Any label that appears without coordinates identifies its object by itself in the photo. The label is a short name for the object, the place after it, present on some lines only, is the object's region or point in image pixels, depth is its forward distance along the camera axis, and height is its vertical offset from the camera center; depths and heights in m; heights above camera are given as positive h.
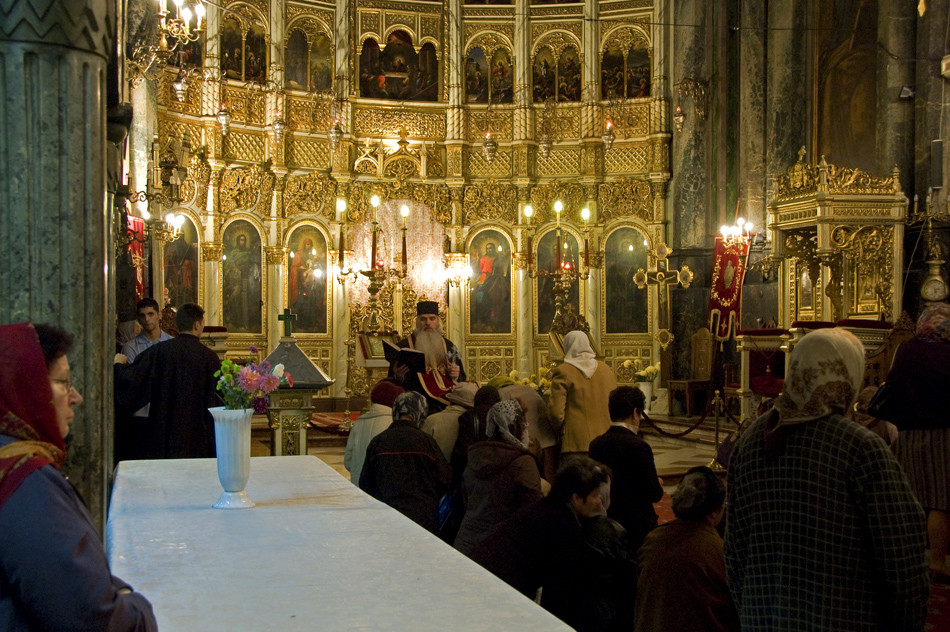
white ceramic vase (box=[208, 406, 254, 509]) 3.20 -0.47
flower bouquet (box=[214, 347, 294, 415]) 3.26 -0.25
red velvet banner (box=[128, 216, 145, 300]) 10.88 +0.75
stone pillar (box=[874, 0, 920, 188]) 12.79 +2.83
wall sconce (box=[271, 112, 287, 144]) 17.58 +3.29
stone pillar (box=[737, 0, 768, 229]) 16.64 +3.26
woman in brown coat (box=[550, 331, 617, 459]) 6.27 -0.58
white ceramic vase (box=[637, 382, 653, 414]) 17.01 -1.42
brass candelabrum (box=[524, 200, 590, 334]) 11.86 +0.23
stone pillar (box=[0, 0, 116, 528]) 3.32 +0.43
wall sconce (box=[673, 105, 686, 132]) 17.42 +3.37
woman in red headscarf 1.66 -0.38
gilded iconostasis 18.25 +2.77
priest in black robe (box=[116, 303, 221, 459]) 5.50 -0.45
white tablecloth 1.96 -0.62
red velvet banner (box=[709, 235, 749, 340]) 16.17 +0.34
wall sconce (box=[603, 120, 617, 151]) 18.39 +3.24
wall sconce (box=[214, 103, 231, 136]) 16.19 +3.21
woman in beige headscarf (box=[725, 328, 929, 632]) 2.56 -0.57
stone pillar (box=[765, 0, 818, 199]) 15.75 +3.51
